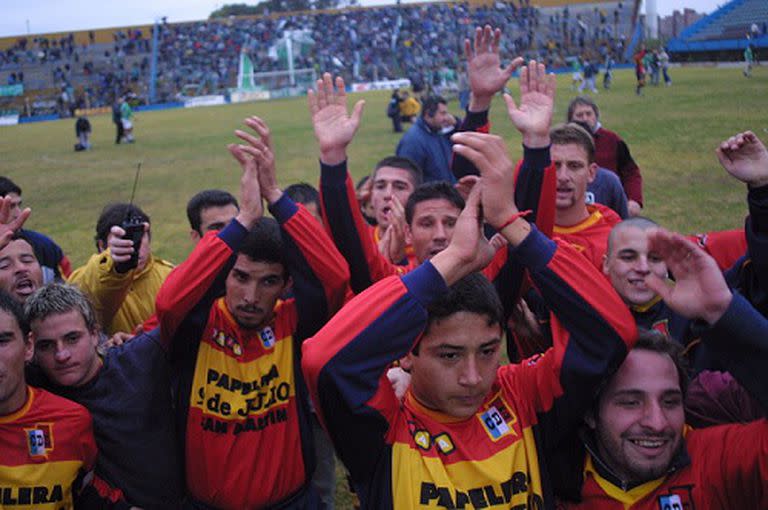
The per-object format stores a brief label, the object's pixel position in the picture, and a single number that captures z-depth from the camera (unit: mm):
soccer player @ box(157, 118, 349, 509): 3023
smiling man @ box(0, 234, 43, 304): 3814
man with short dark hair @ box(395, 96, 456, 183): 7637
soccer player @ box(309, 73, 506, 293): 3131
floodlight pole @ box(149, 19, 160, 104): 56469
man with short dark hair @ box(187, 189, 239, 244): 4746
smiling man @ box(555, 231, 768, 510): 2002
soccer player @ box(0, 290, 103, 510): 2721
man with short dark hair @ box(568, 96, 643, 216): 7113
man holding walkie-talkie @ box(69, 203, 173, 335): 3580
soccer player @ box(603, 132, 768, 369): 2516
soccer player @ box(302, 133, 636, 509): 2232
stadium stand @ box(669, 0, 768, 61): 20922
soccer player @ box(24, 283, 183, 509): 3023
